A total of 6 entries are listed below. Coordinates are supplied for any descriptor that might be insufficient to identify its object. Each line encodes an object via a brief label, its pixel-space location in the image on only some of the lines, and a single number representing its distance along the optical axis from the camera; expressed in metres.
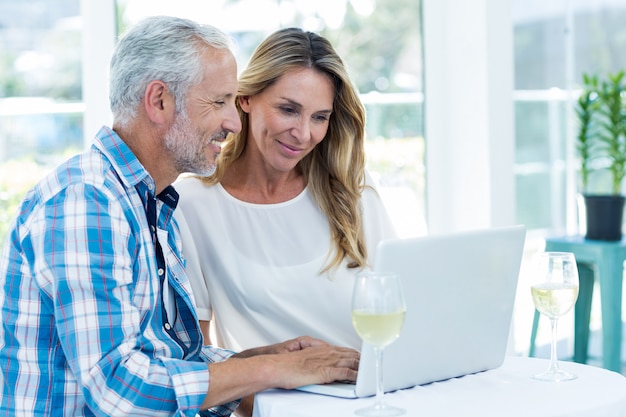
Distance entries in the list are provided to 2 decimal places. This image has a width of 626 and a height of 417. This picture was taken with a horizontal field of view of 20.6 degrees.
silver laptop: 2.72
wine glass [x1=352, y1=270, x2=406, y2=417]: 2.59
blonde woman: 3.30
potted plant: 4.94
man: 2.72
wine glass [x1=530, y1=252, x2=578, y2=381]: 2.84
